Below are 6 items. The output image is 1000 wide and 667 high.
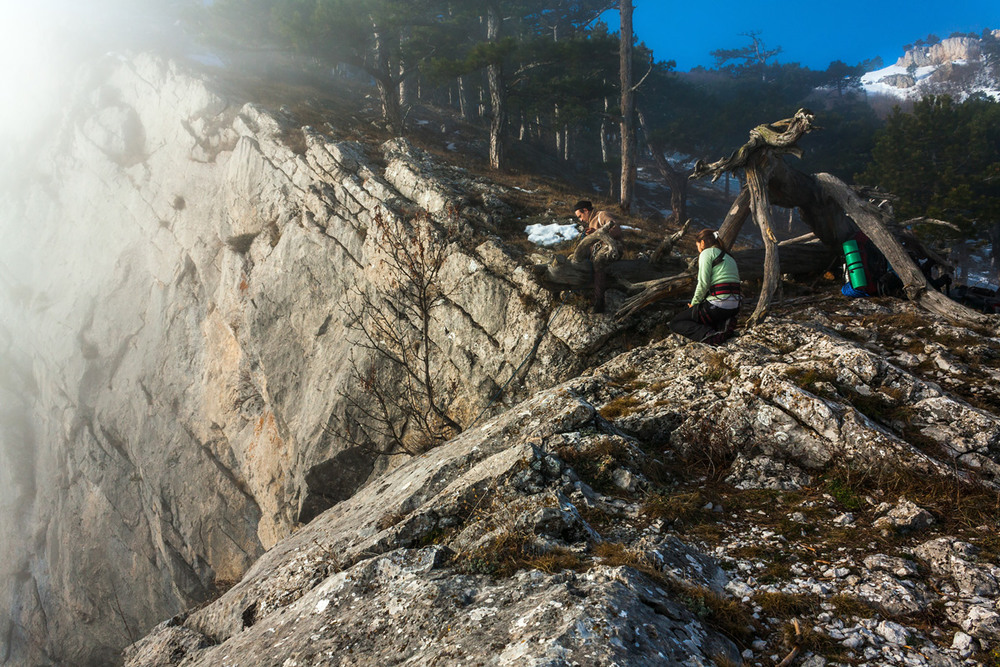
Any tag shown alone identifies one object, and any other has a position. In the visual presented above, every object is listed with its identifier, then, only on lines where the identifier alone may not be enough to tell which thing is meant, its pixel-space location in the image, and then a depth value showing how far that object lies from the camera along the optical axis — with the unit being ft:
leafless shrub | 39.75
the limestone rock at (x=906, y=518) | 14.26
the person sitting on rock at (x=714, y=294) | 27.04
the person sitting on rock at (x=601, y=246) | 34.35
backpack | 31.42
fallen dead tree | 29.37
